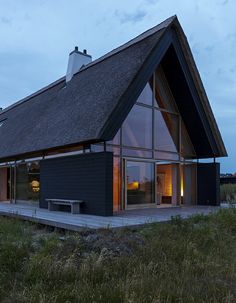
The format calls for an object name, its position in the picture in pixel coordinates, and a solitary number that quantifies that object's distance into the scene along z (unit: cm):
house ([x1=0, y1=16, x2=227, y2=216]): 1055
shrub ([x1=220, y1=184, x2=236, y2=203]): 1855
